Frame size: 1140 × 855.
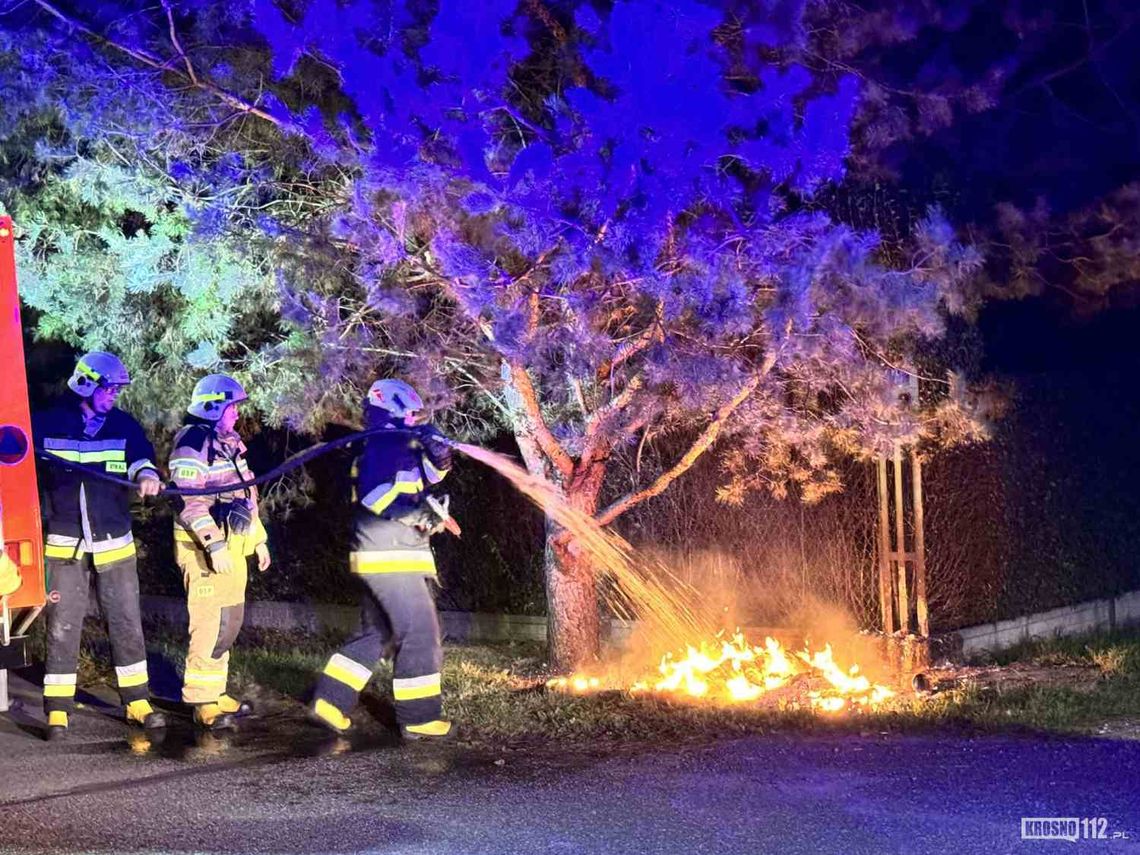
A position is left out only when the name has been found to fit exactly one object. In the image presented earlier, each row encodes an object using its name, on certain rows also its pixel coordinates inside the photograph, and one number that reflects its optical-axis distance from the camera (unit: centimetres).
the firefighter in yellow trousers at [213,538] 788
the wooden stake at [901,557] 911
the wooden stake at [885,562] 912
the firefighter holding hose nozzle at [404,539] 750
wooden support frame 905
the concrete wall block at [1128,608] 1109
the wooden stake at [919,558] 901
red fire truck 643
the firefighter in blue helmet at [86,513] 782
